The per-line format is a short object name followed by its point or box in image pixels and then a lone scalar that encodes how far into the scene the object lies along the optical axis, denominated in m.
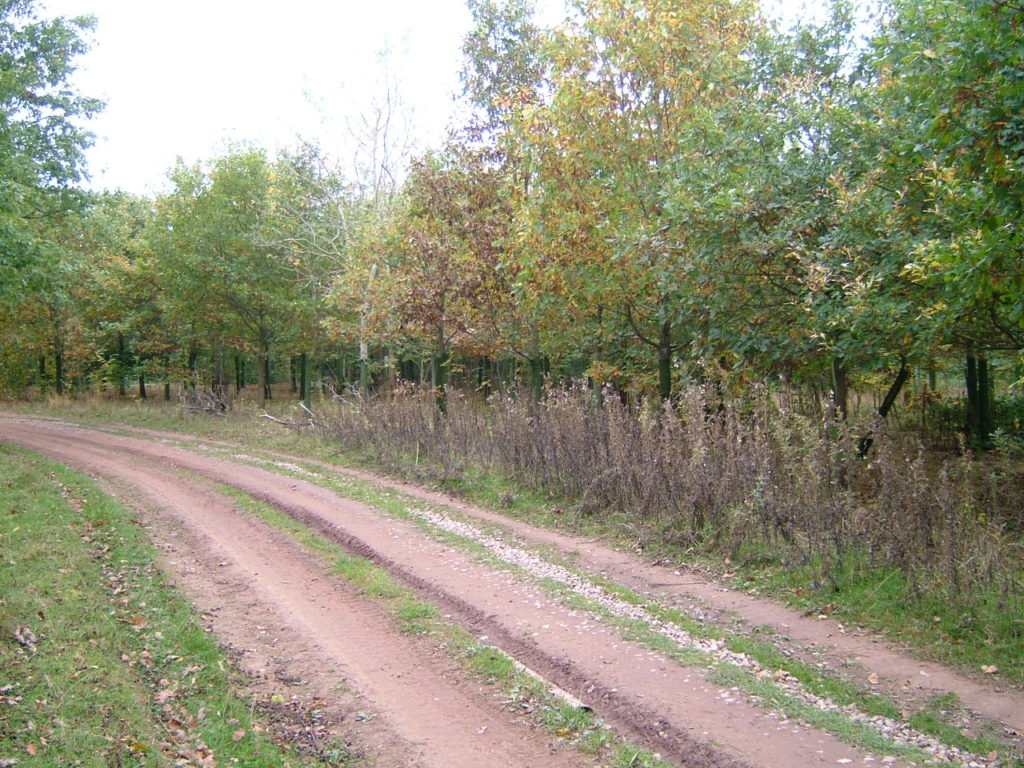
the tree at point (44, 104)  20.95
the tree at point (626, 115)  13.08
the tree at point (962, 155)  5.07
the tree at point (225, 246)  27.84
